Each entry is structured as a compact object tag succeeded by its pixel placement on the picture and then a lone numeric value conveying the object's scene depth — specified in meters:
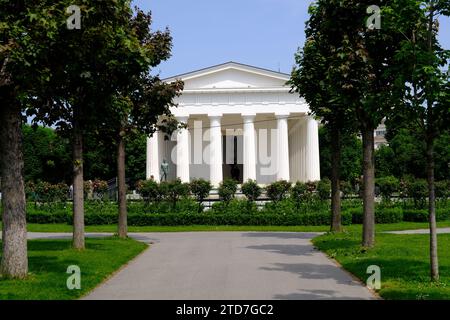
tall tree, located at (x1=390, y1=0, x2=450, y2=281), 12.41
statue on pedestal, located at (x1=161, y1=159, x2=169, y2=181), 60.69
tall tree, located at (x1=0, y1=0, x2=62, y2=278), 12.05
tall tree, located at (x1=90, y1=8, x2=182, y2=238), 25.09
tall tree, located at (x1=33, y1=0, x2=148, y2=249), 13.71
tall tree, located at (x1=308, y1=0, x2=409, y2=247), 17.08
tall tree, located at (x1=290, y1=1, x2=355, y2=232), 20.77
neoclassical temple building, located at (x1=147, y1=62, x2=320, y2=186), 65.62
